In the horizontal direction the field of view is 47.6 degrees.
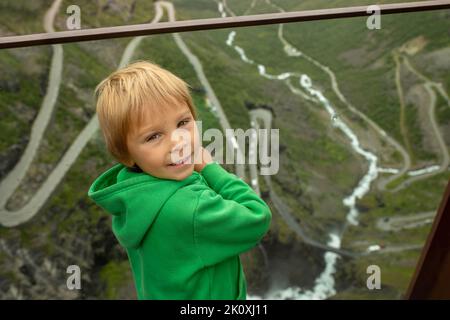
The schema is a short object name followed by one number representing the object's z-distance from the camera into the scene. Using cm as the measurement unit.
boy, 82
